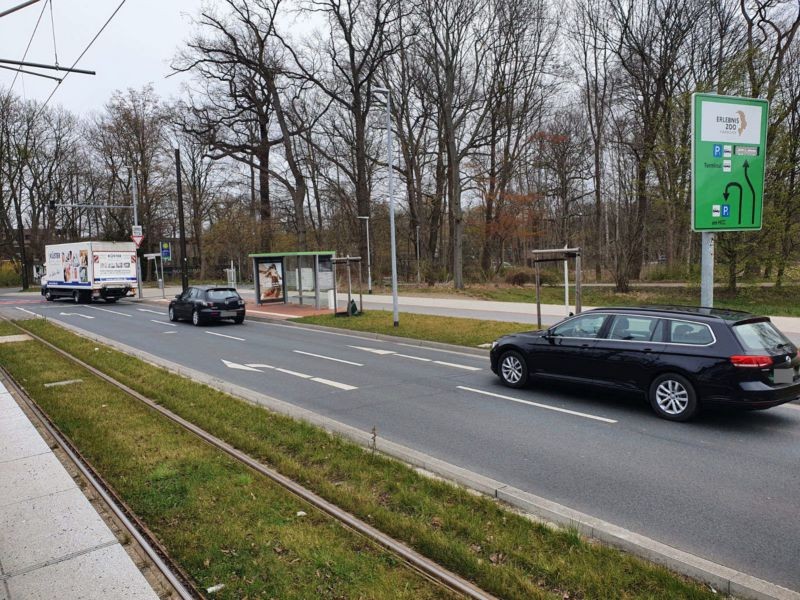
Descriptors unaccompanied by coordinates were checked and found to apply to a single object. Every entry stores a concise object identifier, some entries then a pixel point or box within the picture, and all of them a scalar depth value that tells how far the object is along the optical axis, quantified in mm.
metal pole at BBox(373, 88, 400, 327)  17641
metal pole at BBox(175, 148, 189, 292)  31375
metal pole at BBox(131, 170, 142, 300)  34331
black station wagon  7012
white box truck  31750
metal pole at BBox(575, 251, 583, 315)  13788
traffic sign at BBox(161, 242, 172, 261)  34153
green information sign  10242
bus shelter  25172
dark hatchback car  20969
